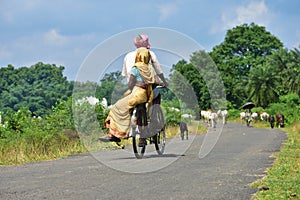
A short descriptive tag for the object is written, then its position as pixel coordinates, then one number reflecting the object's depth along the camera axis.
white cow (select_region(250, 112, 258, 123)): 53.69
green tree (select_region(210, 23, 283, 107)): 84.62
